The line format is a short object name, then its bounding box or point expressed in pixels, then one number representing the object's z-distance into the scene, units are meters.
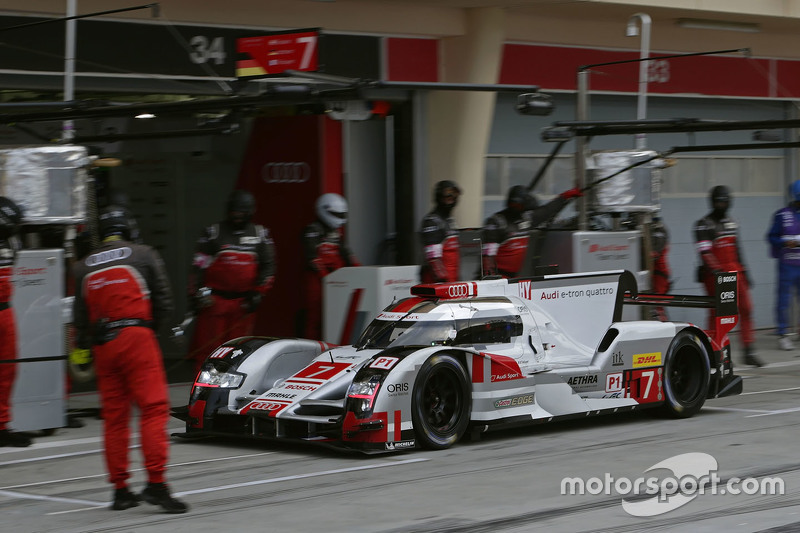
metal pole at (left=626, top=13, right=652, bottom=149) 15.34
